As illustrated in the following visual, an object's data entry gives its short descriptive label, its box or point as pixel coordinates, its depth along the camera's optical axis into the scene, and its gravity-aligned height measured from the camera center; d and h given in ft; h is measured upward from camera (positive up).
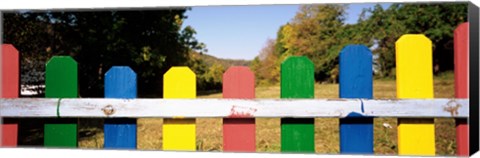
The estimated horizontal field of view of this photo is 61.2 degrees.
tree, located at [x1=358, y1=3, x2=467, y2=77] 37.70 +6.07
